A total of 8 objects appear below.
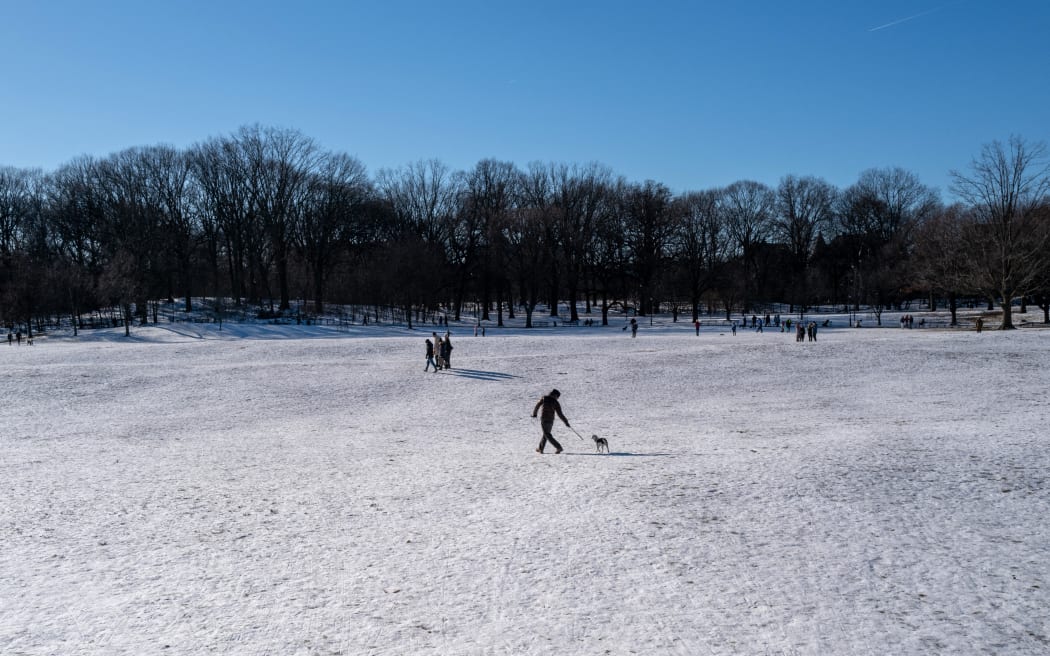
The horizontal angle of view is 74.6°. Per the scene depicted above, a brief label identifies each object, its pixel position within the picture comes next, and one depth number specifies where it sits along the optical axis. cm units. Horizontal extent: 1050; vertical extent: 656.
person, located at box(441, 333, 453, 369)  3042
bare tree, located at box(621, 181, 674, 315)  7288
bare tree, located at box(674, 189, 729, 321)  7119
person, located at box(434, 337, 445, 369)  3036
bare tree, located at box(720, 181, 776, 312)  8619
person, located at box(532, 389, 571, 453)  1538
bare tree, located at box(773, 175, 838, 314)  9250
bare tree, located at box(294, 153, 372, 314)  6850
